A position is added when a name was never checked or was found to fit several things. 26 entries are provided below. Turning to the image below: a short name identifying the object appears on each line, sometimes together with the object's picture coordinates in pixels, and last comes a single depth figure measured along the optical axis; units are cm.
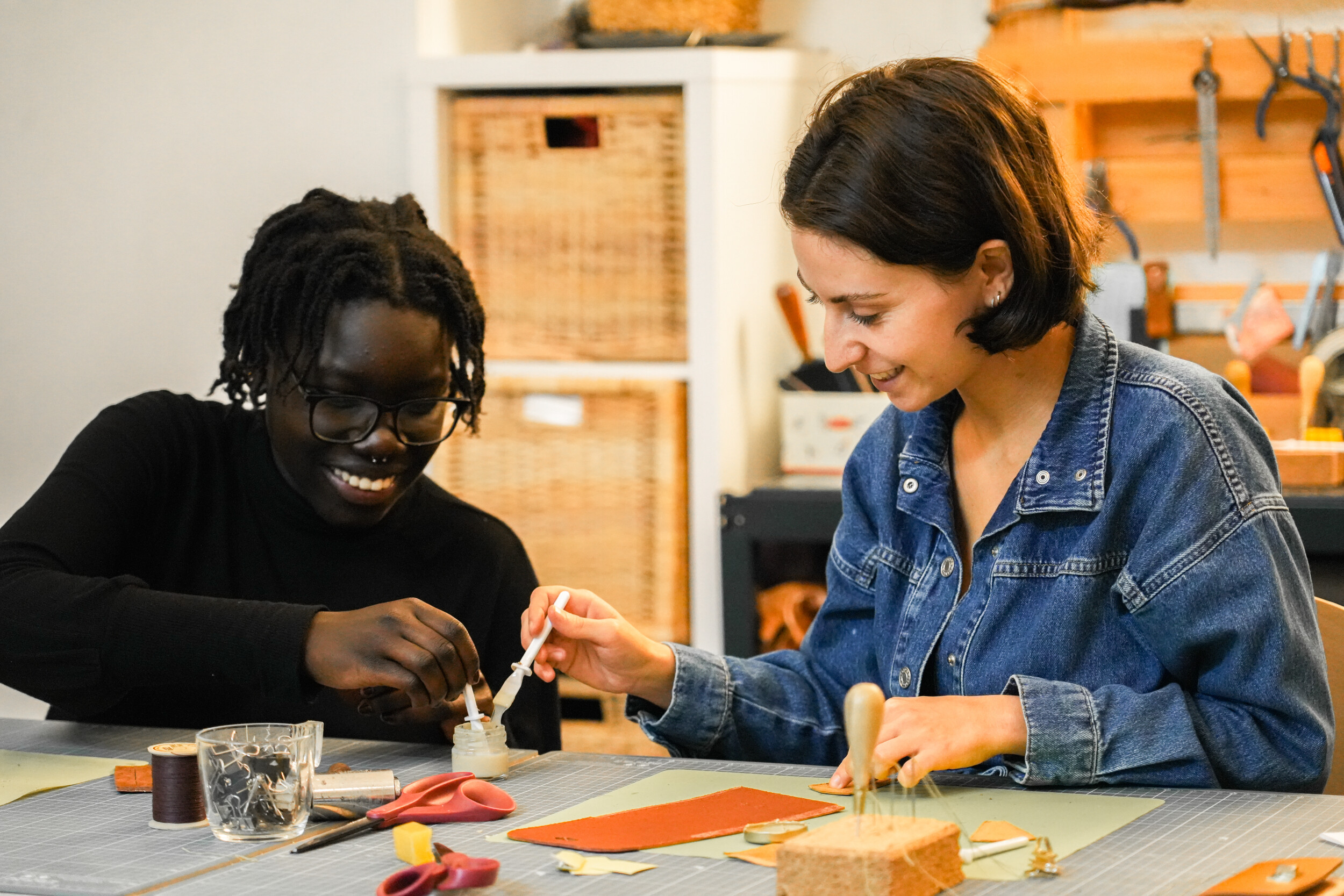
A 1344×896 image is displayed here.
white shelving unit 304
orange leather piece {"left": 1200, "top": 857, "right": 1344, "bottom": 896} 182
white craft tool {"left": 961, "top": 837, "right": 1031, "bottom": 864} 191
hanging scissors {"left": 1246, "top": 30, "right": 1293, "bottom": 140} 305
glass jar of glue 213
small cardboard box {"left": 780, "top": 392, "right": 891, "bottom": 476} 312
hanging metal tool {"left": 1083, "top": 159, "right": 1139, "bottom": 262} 310
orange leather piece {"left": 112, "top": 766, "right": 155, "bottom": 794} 211
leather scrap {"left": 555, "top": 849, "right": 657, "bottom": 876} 191
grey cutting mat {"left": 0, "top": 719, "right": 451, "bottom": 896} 192
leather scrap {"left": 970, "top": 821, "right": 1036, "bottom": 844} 194
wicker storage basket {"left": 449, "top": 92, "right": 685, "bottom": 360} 306
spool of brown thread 202
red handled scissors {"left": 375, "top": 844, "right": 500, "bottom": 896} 186
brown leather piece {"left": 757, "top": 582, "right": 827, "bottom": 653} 306
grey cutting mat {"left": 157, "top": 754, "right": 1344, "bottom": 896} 188
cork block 183
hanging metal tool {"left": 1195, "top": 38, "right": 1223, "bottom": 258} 309
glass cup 199
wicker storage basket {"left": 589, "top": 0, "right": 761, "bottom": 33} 314
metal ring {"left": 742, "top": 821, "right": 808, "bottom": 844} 195
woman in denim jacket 207
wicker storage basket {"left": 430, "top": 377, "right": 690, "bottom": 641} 309
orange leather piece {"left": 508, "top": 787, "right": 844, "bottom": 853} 196
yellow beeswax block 192
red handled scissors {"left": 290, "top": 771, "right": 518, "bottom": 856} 201
